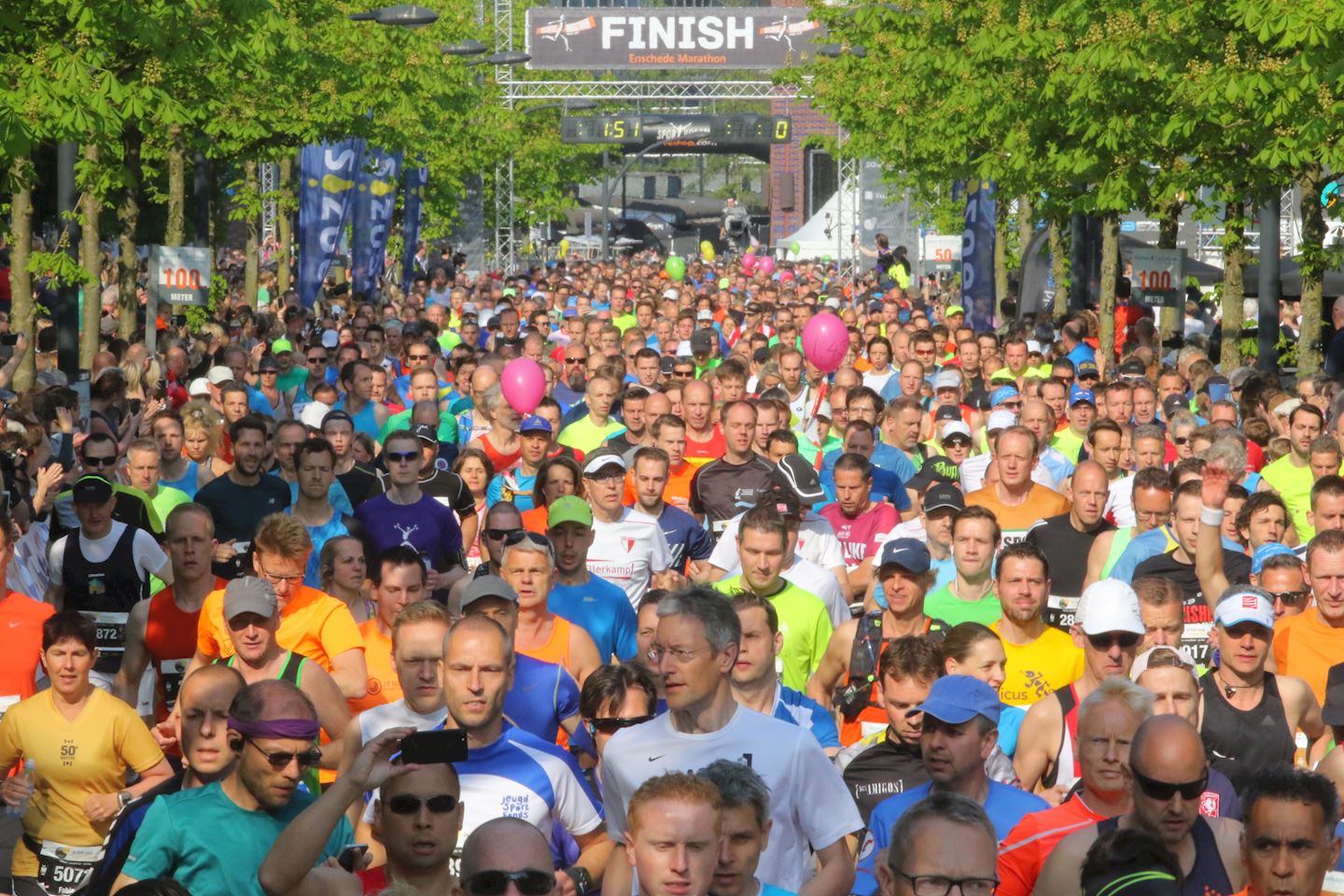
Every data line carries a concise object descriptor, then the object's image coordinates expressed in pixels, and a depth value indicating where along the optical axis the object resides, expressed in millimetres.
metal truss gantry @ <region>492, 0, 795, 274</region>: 56469
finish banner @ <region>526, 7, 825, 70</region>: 59812
